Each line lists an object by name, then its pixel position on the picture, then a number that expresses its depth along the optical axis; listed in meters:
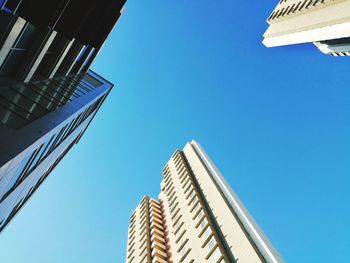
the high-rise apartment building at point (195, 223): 27.44
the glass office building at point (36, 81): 12.27
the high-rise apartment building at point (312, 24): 37.21
